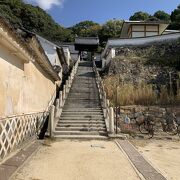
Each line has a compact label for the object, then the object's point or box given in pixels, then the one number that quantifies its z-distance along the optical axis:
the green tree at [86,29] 41.42
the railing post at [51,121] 8.46
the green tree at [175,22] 31.36
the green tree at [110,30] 36.65
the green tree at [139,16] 42.38
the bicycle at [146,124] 10.31
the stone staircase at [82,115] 8.95
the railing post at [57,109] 10.31
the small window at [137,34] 23.25
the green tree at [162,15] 40.97
